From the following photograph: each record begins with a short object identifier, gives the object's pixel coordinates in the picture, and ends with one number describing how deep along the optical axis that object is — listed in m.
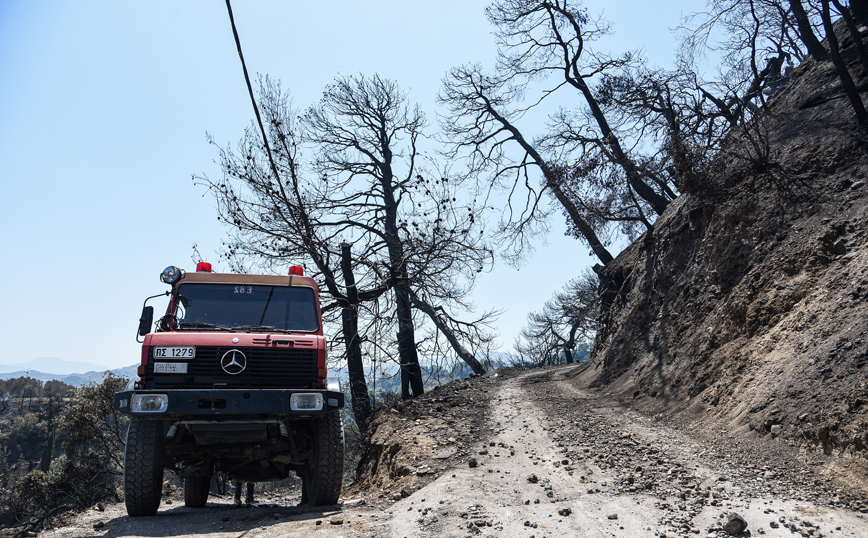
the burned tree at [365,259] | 13.88
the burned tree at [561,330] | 33.31
